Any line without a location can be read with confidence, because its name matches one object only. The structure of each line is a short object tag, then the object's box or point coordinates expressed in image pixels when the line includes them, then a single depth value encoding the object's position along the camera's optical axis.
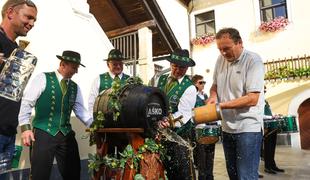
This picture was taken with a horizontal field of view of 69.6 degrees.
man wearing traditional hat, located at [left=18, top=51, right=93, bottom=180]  2.22
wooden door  7.75
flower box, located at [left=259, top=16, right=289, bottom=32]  8.35
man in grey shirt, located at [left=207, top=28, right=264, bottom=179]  1.76
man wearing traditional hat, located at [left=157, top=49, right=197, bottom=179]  2.38
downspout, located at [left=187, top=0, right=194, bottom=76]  10.05
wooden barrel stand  1.90
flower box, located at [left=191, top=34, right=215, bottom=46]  9.47
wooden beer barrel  1.91
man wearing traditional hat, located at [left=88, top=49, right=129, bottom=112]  2.93
